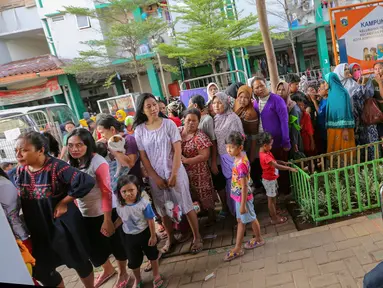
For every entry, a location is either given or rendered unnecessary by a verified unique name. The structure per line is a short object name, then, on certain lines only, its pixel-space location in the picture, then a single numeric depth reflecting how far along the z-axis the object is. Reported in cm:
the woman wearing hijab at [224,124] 307
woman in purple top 320
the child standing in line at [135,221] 240
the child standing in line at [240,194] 260
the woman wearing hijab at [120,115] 690
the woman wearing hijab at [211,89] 417
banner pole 431
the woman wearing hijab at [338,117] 347
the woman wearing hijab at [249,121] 328
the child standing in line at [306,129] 363
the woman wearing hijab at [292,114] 344
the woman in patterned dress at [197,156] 301
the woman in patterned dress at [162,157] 277
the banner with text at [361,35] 449
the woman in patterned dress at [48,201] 209
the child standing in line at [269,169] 296
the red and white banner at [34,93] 1433
